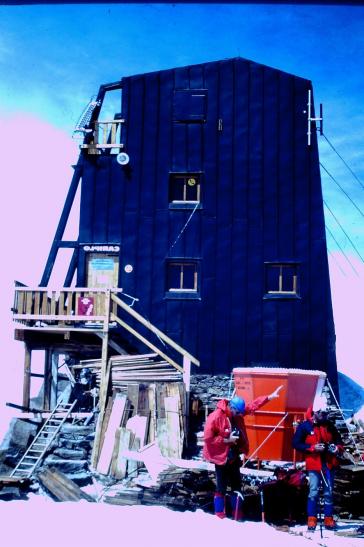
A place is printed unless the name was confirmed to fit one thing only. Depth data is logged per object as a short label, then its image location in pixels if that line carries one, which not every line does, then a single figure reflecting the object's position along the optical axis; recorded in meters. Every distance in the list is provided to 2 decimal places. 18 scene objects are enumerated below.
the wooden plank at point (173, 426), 16.08
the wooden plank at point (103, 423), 16.42
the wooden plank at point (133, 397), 16.91
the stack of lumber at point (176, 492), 11.84
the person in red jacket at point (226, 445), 10.23
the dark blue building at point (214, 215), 21.58
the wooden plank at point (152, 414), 16.30
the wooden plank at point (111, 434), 15.68
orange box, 14.50
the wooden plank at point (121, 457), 15.33
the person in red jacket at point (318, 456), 11.04
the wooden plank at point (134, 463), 14.98
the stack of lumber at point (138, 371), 18.31
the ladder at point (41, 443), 16.81
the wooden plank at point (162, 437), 15.99
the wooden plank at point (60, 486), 13.55
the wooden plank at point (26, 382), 20.28
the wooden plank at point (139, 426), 16.11
